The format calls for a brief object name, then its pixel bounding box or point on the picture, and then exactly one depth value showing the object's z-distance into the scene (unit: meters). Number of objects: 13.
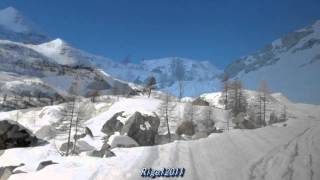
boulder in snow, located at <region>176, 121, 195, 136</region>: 44.24
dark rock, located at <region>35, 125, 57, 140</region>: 48.95
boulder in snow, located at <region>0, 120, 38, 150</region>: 35.86
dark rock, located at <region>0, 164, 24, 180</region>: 14.70
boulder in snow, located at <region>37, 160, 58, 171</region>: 14.73
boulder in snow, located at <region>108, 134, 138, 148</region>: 28.10
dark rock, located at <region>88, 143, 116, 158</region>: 14.74
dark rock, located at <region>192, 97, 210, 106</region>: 65.80
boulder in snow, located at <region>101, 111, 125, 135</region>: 48.59
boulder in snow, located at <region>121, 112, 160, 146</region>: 39.50
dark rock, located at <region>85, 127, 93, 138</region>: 45.15
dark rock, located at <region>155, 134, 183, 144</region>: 38.15
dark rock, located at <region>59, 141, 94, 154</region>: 36.10
